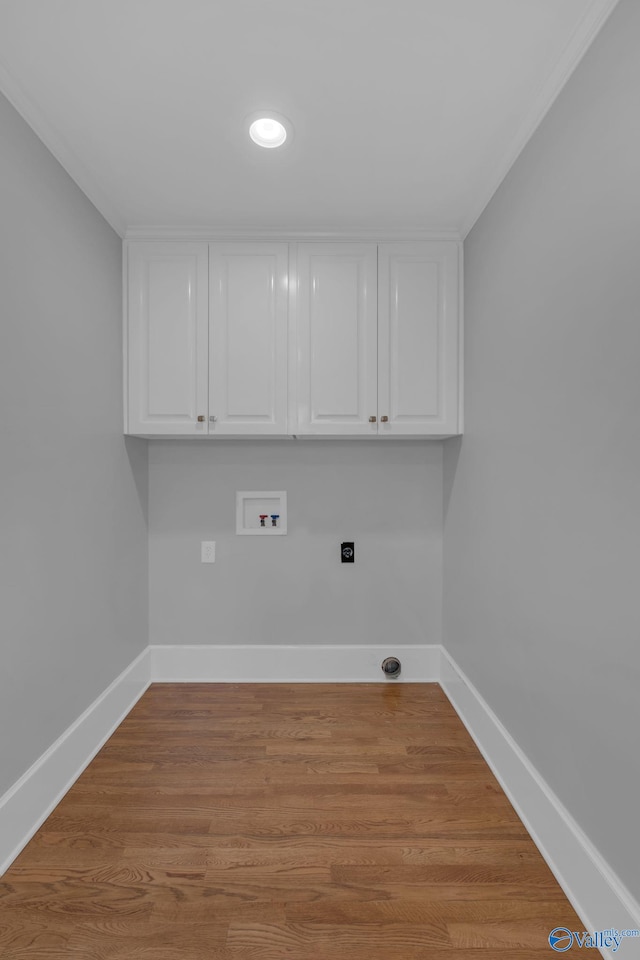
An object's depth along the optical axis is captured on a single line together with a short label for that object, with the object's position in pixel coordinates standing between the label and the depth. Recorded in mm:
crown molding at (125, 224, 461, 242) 2195
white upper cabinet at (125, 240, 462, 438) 2219
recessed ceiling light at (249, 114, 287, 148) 1547
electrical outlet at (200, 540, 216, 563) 2545
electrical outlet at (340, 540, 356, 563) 2551
